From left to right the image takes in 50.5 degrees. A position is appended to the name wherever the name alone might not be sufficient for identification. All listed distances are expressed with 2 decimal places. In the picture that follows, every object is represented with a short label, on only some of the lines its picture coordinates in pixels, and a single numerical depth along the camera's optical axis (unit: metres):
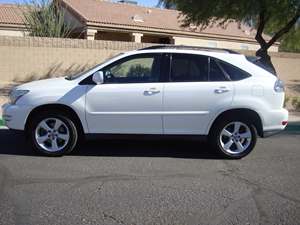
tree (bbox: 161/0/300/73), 11.65
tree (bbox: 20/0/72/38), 13.96
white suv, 5.10
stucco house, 20.90
